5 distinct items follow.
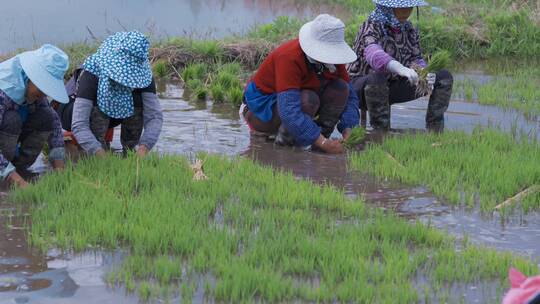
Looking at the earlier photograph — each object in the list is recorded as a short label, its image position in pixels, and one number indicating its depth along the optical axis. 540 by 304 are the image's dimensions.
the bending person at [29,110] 9.09
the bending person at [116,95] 10.06
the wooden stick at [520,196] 9.33
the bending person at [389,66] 12.60
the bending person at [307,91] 11.14
